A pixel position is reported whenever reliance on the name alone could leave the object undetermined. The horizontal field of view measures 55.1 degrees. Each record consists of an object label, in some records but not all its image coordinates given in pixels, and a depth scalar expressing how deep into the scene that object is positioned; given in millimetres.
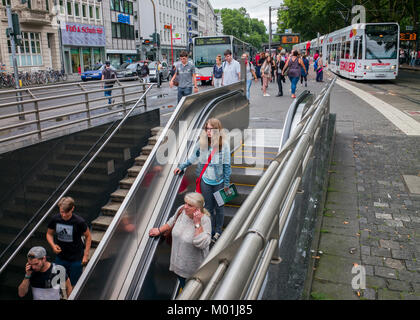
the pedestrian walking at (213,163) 5395
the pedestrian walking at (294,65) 14648
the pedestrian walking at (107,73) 14612
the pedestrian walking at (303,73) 20023
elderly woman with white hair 4195
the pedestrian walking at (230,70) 10801
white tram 23281
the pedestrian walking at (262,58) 21328
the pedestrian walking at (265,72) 16650
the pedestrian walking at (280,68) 16247
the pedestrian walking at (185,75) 10391
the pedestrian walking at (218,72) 12945
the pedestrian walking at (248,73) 11995
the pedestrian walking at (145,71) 26653
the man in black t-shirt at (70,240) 5945
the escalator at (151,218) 5172
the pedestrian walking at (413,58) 44812
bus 24578
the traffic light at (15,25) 13172
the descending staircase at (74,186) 7465
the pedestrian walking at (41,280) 5219
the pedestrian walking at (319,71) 21583
